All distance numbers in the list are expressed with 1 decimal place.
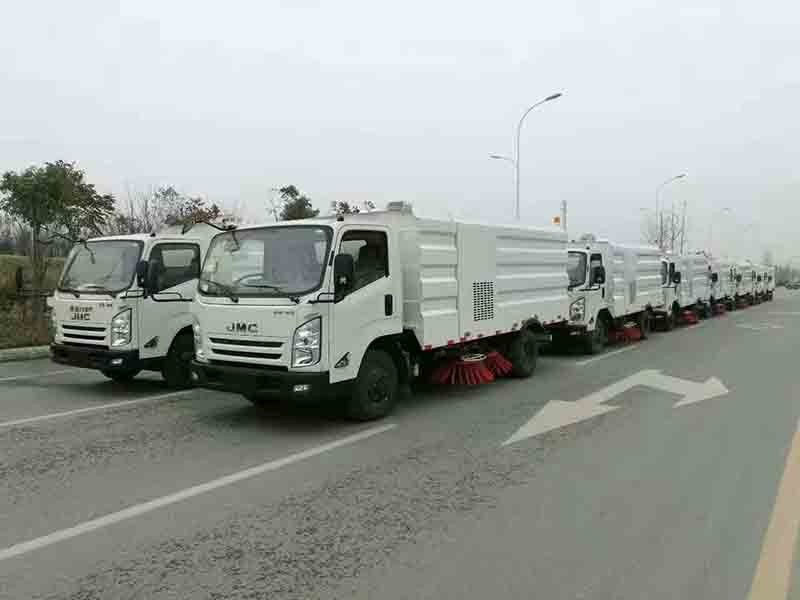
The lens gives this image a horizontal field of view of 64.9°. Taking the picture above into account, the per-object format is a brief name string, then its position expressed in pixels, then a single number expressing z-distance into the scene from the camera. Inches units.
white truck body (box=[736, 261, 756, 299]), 1294.3
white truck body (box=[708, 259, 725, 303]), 1033.5
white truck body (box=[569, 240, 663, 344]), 501.7
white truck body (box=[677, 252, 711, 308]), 850.8
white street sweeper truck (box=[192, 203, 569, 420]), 250.8
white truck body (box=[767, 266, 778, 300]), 1775.3
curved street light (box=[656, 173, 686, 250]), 2087.8
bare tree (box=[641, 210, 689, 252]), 2283.5
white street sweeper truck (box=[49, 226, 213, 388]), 330.0
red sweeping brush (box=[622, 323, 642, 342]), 604.2
